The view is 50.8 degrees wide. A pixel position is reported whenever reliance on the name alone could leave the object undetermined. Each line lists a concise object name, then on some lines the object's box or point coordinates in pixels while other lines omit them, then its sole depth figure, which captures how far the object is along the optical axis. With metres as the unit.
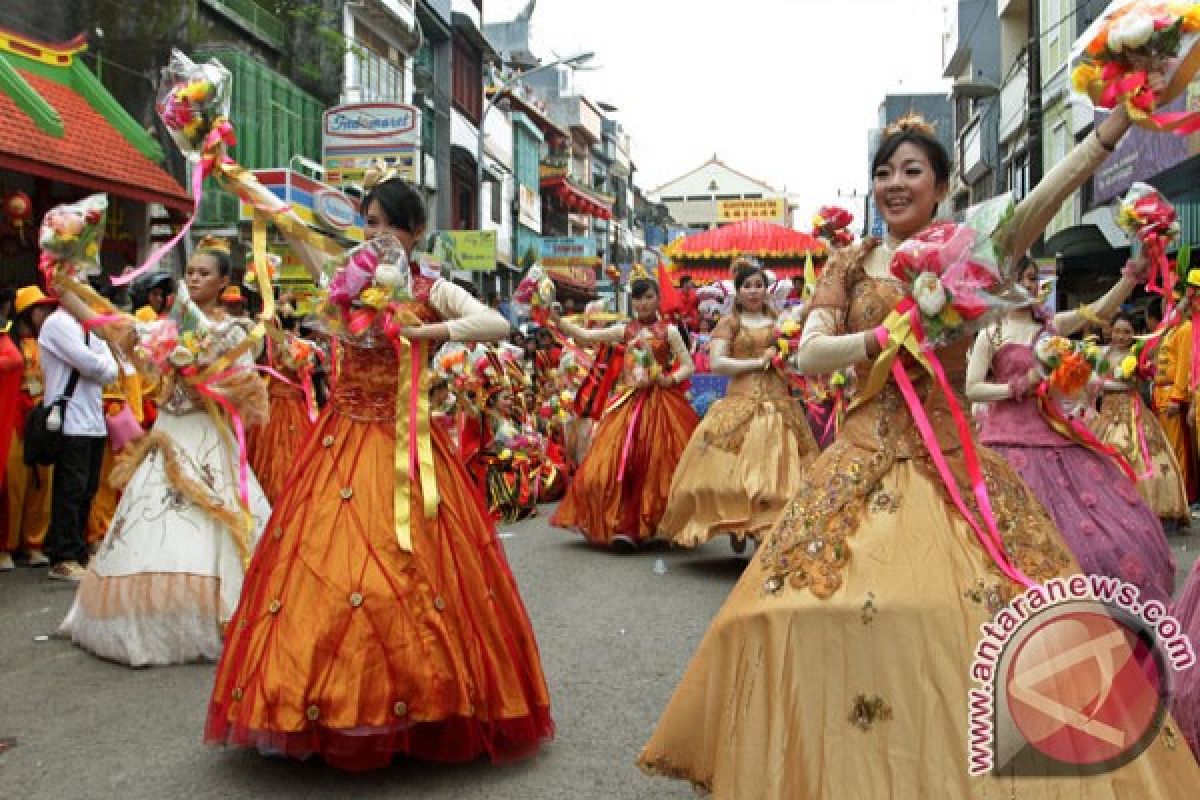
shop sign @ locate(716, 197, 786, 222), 83.12
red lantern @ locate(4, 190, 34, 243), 9.41
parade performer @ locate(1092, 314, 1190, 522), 10.20
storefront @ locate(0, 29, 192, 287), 11.60
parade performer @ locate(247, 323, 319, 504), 8.94
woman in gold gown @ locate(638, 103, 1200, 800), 2.96
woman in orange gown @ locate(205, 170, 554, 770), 3.96
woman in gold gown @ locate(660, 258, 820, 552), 8.02
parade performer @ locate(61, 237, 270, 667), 5.89
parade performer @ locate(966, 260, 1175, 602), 5.96
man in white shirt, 8.14
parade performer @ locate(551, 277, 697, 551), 9.60
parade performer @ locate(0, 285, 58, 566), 8.79
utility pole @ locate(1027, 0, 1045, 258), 17.39
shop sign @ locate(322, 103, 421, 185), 21.91
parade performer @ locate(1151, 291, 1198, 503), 11.78
